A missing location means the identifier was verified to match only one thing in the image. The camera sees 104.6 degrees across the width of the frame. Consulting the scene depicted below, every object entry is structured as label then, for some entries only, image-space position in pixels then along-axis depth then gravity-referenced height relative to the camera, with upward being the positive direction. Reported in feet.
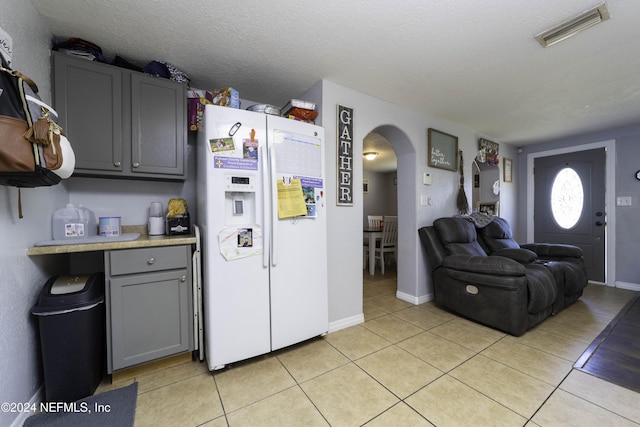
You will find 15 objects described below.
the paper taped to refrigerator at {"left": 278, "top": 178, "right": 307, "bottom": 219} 5.91 +0.28
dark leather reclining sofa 6.81 -2.00
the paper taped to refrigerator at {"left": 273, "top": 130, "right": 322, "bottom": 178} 5.94 +1.45
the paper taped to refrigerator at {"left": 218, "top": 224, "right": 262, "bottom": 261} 5.39 -0.66
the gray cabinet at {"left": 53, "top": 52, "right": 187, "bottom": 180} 5.26 +2.16
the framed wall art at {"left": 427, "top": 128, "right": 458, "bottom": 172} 9.92 +2.52
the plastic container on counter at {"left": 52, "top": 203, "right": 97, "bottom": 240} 5.32 -0.21
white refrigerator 5.33 -0.45
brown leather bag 3.04 +1.01
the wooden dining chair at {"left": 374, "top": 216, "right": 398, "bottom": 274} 14.73 -1.65
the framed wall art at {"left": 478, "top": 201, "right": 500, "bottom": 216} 13.07 +0.14
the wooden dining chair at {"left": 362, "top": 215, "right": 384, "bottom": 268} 15.56 -0.89
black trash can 4.39 -2.27
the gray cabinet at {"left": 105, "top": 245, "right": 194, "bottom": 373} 4.96 -1.95
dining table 14.28 -1.93
